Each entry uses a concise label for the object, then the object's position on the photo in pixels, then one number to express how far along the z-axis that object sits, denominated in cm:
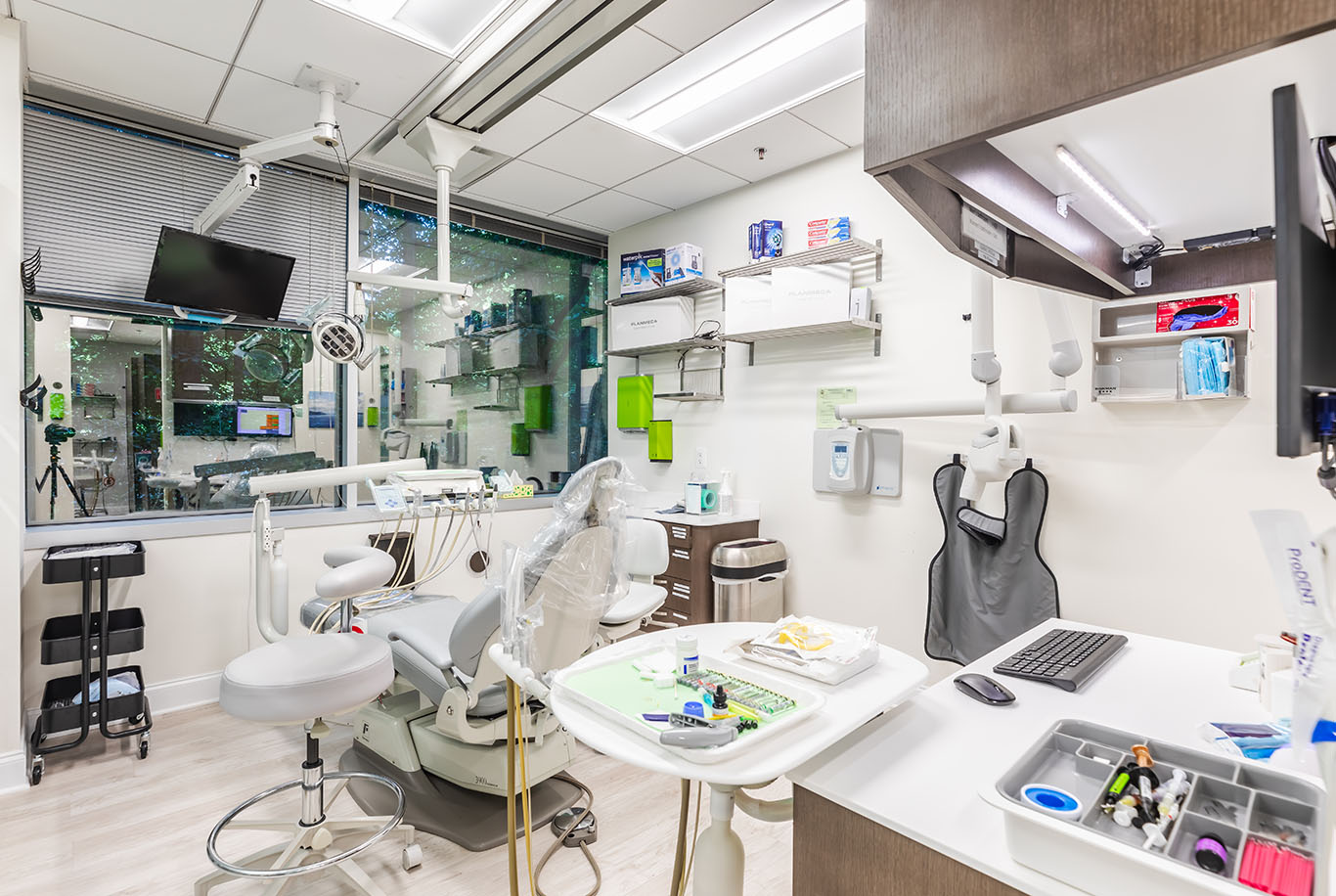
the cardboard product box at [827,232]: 334
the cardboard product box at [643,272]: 416
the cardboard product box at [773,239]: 361
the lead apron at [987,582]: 270
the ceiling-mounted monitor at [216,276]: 293
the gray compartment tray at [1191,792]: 77
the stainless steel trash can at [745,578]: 339
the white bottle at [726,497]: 382
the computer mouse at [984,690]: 127
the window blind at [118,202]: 293
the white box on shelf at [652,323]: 407
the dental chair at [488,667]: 176
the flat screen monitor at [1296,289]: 59
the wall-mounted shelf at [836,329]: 321
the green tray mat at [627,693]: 106
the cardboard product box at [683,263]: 397
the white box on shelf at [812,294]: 324
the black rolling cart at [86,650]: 250
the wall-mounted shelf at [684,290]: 392
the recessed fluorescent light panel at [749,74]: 241
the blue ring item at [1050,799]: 81
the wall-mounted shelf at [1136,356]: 239
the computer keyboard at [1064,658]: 140
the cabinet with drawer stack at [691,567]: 352
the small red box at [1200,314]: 225
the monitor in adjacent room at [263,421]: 341
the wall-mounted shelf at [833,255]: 320
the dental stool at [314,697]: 161
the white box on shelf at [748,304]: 351
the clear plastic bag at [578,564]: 172
